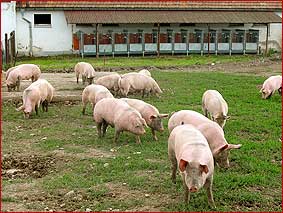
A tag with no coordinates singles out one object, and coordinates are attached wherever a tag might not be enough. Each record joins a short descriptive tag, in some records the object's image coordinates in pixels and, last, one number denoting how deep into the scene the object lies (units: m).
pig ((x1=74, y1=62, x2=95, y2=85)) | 16.98
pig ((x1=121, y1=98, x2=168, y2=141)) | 9.66
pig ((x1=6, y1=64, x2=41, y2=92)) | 15.44
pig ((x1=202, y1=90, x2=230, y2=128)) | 9.87
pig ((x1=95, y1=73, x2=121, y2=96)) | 14.68
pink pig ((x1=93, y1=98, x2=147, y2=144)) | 9.14
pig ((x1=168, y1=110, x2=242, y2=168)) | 7.23
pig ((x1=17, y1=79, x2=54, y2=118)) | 11.85
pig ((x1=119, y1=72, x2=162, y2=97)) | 14.45
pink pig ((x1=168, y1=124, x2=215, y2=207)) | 5.78
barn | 29.44
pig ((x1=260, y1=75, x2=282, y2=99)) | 14.23
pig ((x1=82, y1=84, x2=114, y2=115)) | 11.49
